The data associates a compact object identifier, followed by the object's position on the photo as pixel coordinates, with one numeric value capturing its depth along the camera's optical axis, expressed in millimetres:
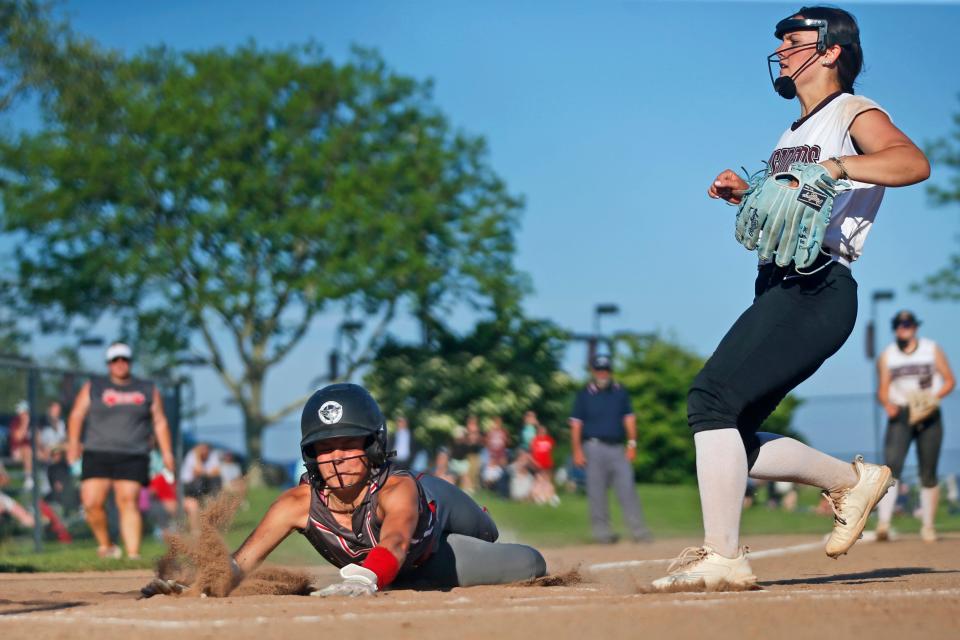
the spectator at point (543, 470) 26031
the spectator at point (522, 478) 26625
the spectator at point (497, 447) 28141
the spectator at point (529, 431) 29531
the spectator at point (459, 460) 28141
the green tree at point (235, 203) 45094
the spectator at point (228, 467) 24925
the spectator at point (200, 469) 21344
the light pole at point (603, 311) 46094
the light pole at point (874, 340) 30597
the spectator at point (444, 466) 26812
